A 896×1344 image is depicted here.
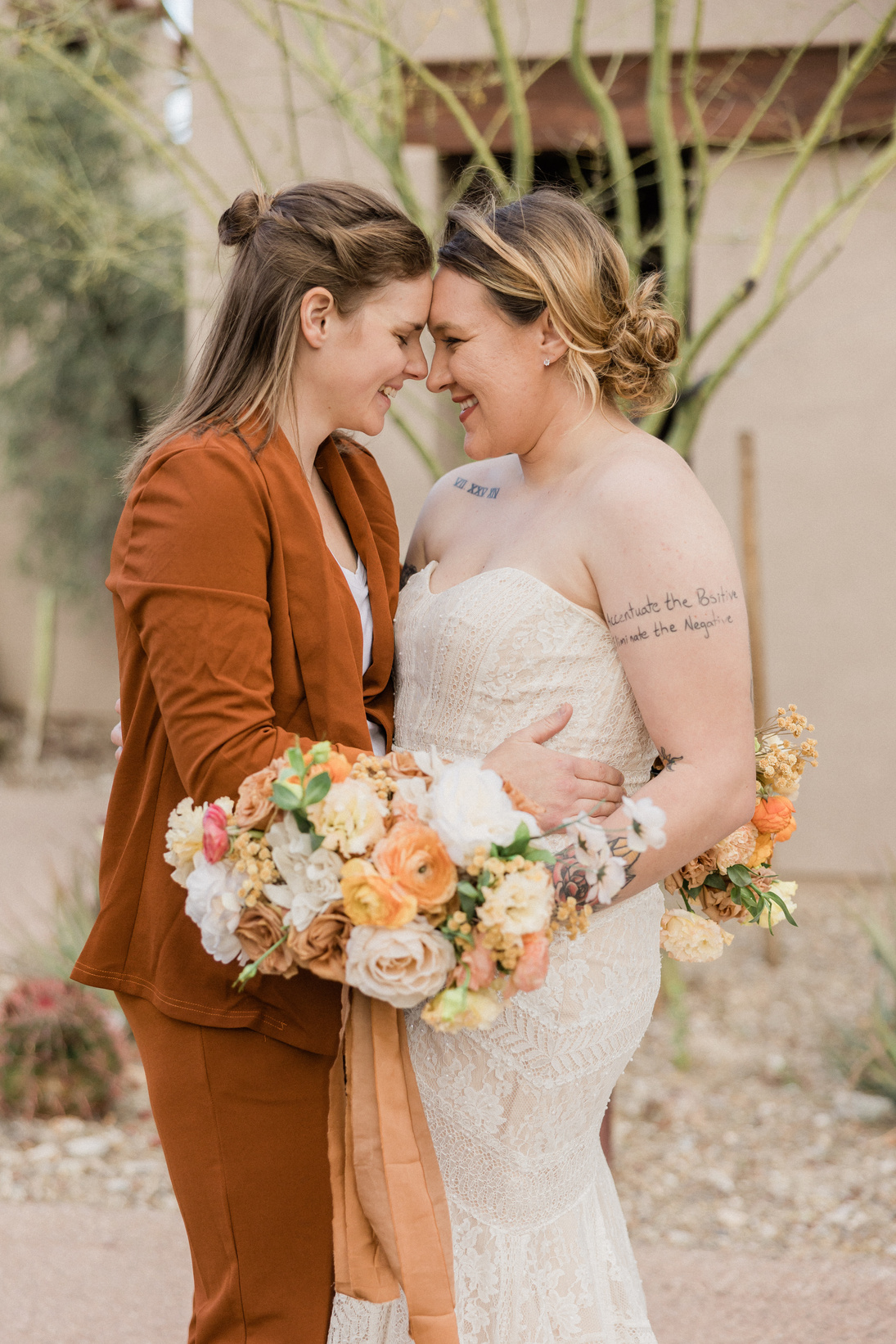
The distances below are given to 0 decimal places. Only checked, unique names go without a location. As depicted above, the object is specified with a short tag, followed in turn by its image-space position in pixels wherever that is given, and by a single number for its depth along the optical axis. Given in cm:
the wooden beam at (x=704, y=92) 566
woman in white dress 182
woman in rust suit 174
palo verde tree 317
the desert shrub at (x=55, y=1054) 397
